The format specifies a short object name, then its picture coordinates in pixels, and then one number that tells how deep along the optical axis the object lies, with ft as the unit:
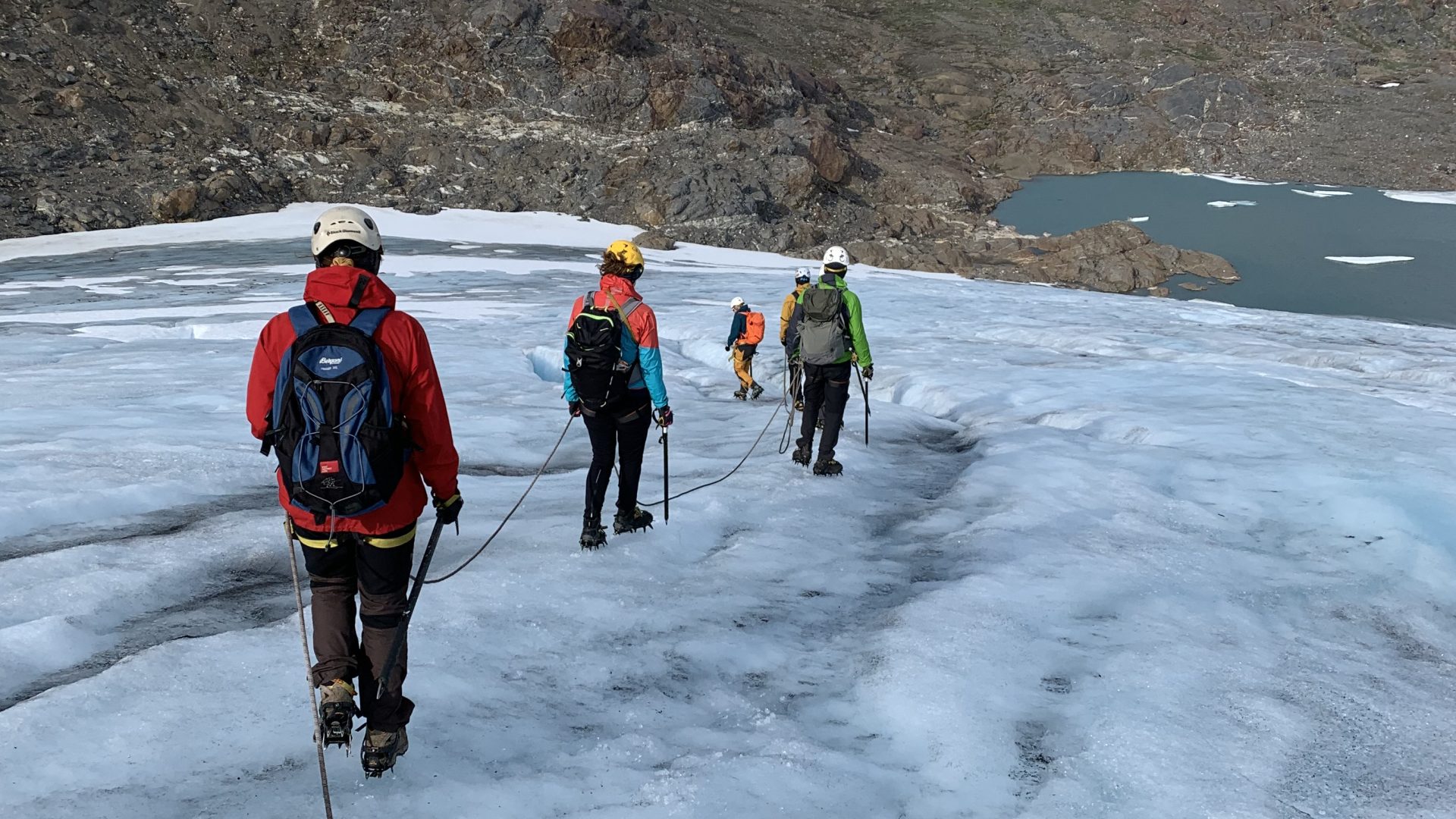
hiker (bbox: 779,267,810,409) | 31.76
